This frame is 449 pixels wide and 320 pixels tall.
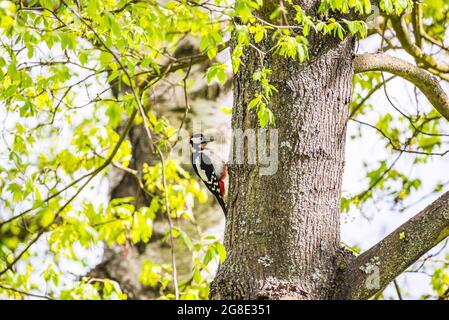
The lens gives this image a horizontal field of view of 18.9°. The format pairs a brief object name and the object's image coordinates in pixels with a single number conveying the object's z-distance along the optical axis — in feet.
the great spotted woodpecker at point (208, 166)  27.50
